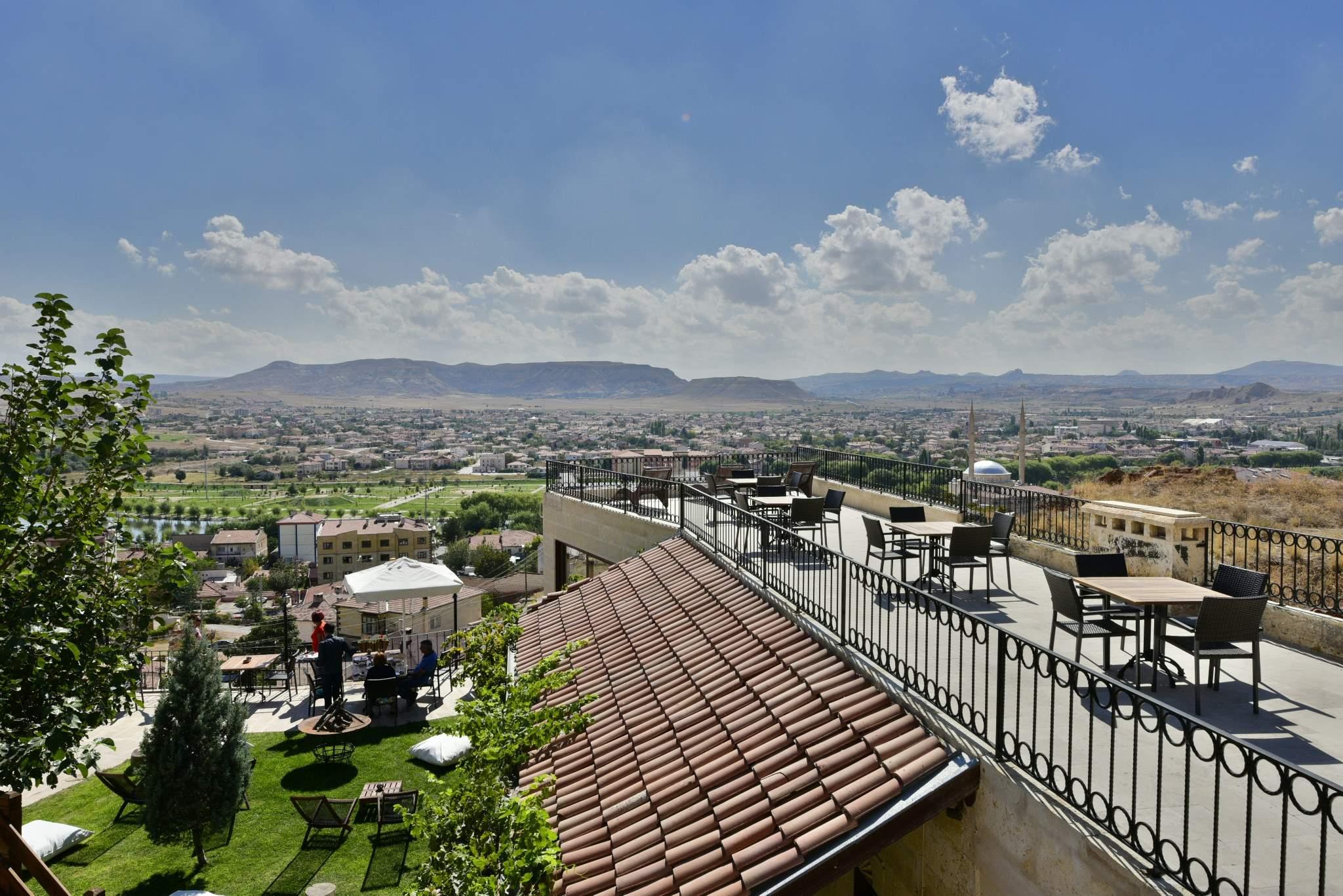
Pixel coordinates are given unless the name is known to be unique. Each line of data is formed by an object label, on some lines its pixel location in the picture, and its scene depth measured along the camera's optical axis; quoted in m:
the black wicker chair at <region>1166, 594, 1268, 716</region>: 5.58
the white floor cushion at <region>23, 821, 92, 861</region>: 10.00
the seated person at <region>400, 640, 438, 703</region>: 15.70
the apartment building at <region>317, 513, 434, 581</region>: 103.25
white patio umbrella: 17.84
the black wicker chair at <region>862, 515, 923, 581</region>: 9.66
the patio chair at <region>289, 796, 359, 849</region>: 10.55
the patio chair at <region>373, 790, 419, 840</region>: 10.95
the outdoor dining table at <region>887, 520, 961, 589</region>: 9.55
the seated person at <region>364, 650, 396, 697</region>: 15.32
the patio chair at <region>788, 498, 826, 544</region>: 12.50
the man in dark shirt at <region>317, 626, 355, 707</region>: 14.34
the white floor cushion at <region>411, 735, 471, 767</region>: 12.58
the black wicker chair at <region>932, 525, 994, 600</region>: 9.02
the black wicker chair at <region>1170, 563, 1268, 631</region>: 6.68
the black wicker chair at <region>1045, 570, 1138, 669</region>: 6.40
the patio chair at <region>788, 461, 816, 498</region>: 17.78
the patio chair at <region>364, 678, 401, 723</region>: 15.13
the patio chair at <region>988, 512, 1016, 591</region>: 9.87
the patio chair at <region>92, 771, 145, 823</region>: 11.38
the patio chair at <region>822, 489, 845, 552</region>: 14.34
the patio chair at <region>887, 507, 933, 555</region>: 10.83
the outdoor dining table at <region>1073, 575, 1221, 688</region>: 6.18
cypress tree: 9.80
